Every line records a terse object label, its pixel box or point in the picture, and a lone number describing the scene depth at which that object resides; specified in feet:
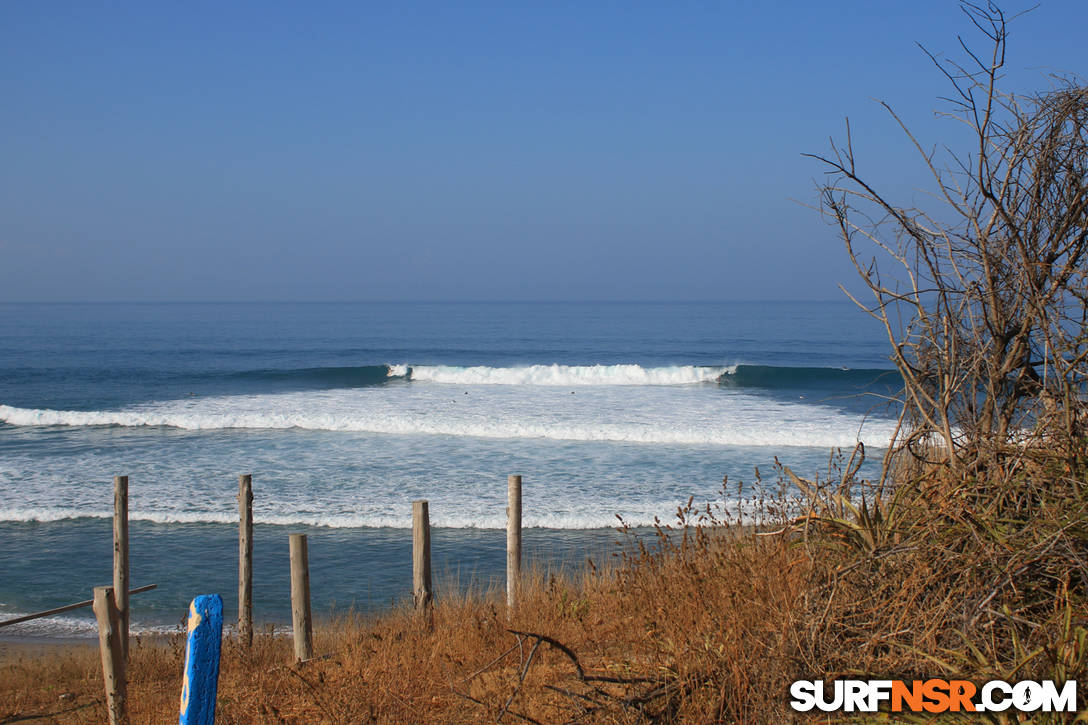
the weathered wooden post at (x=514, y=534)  25.29
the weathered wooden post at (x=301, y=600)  22.94
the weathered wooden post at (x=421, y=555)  24.41
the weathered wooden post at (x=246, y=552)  25.54
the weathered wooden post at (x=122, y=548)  24.53
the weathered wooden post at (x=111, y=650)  18.24
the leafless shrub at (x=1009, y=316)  15.08
